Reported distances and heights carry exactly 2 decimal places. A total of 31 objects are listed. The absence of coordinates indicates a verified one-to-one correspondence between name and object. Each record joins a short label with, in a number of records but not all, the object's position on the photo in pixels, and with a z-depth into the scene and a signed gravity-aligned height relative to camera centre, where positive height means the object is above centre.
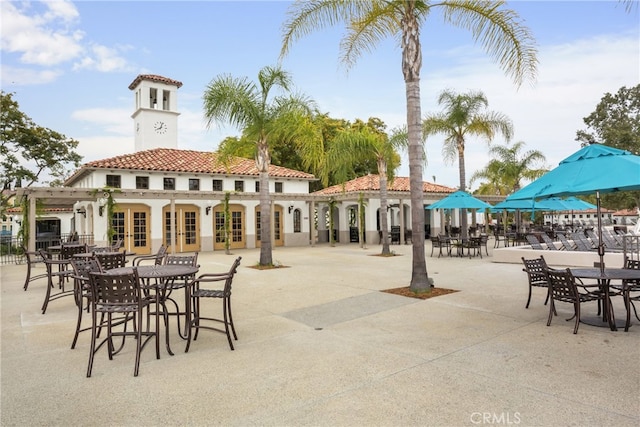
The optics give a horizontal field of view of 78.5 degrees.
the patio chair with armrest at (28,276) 8.94 -1.12
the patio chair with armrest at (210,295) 4.84 -0.89
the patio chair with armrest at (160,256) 7.10 -0.53
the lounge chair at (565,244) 13.59 -0.96
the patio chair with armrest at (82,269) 4.90 -0.55
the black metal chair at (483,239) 15.33 -0.77
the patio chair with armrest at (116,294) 4.21 -0.73
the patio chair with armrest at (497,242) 18.86 -1.17
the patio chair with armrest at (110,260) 7.57 -0.62
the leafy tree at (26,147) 25.22 +5.78
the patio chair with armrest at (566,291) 5.32 -1.05
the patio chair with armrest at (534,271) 6.67 -0.90
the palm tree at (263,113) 12.61 +3.68
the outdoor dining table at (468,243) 15.20 -0.92
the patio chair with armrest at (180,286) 4.95 -0.75
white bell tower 27.50 +8.22
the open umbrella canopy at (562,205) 19.36 +0.66
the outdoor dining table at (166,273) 4.70 -0.58
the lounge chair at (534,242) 12.53 -0.78
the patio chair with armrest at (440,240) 15.52 -0.79
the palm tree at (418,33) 8.42 +4.10
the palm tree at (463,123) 18.53 +4.73
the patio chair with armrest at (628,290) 5.26 -1.04
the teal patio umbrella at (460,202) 15.67 +0.72
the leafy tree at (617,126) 33.88 +8.39
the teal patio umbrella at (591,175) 5.16 +0.59
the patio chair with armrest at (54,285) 7.11 -1.17
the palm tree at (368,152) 16.58 +3.05
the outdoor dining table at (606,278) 5.35 -0.83
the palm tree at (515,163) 25.89 +3.73
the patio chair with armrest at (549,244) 13.66 -0.92
